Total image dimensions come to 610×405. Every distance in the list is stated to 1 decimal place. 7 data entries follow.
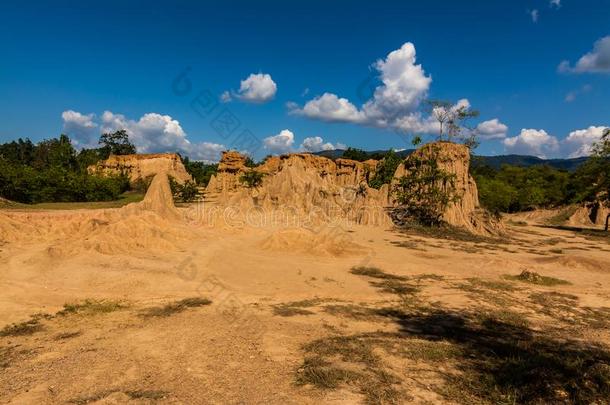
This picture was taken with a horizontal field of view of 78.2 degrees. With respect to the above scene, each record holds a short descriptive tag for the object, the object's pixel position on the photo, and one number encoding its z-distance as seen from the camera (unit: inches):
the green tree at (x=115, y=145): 3478.3
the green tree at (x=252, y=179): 2039.9
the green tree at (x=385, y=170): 2257.6
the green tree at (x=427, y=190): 1219.9
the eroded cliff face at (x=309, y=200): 1296.8
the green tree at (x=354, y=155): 3287.4
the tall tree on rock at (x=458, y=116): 1405.0
